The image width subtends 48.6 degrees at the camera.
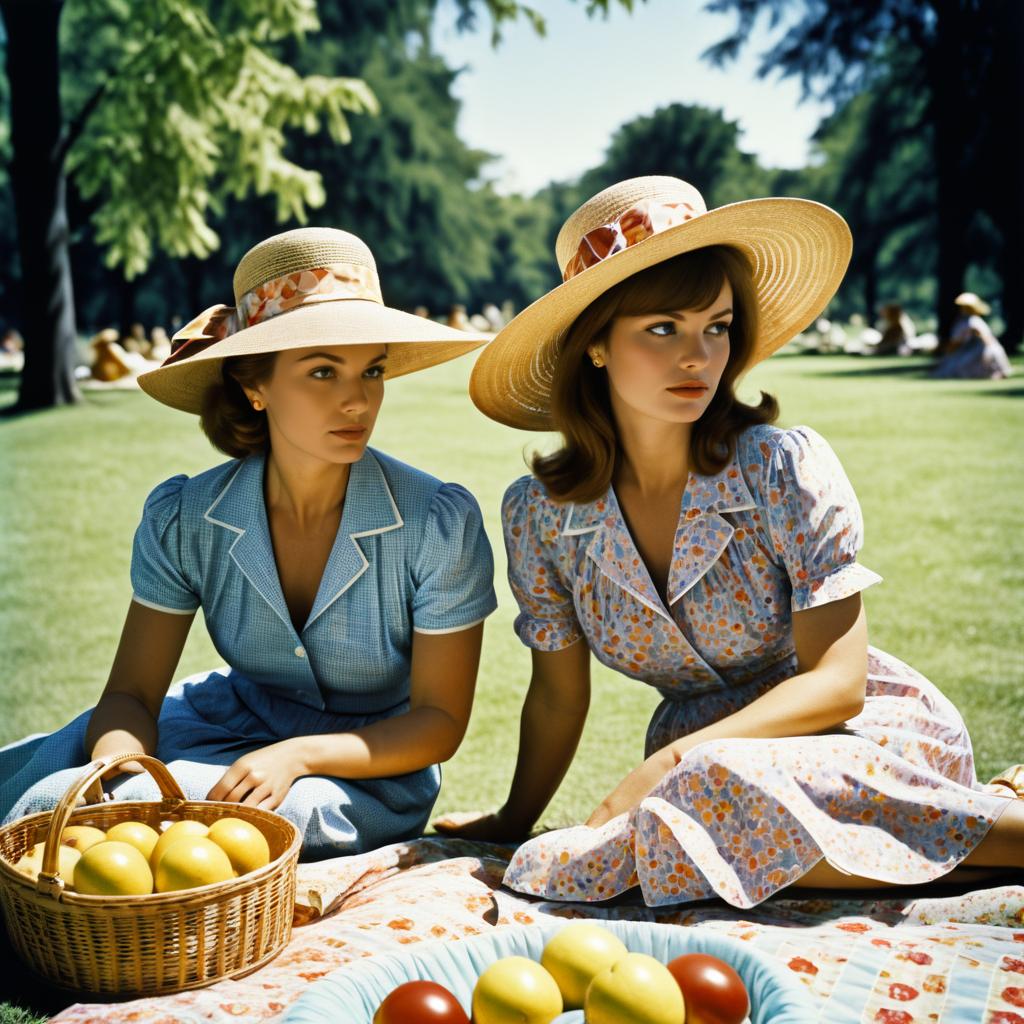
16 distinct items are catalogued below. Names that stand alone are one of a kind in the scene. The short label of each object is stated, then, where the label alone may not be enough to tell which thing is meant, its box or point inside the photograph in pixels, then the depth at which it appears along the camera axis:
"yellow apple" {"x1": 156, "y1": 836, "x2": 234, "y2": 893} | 2.30
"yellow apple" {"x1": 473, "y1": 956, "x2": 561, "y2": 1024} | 1.94
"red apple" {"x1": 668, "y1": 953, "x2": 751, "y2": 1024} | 1.87
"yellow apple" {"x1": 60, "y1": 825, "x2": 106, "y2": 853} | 2.52
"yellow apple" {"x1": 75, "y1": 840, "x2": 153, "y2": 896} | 2.28
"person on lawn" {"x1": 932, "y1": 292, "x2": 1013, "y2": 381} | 17.86
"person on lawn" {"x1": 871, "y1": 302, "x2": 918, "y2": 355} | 27.05
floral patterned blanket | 2.13
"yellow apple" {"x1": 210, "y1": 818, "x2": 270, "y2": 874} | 2.44
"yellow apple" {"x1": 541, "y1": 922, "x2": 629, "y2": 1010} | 2.01
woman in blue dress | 2.94
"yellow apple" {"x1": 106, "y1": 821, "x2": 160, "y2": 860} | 2.46
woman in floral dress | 2.54
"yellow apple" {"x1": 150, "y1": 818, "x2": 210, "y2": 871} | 2.39
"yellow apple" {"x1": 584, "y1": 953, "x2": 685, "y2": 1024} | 1.85
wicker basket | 2.23
